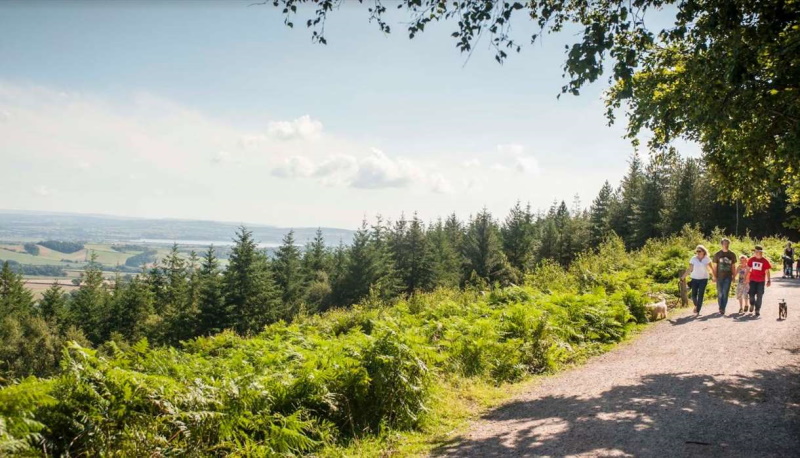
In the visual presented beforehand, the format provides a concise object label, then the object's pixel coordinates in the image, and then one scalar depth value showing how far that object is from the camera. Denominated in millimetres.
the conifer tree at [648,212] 60653
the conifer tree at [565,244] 63312
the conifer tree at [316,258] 72888
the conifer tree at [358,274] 61328
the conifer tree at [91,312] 65625
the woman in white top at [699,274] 12930
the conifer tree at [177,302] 49312
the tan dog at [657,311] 12539
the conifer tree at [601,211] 66875
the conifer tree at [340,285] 63281
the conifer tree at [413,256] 67125
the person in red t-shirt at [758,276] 12289
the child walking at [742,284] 12898
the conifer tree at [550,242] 64438
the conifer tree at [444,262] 65312
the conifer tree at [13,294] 71062
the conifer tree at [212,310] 48188
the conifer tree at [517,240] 71938
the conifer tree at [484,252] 63438
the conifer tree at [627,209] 63688
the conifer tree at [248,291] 49000
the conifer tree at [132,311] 62331
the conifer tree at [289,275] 63031
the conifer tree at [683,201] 59000
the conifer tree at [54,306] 68812
